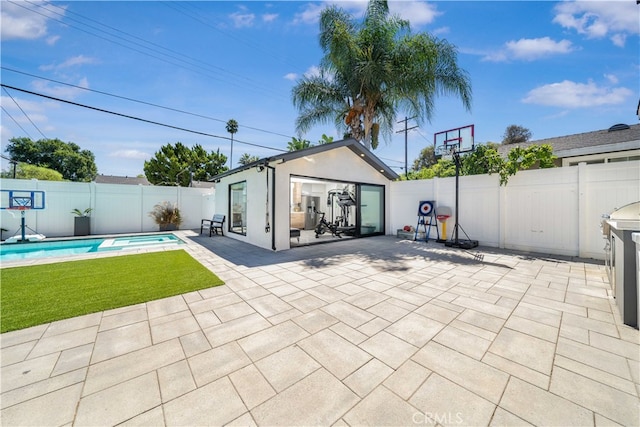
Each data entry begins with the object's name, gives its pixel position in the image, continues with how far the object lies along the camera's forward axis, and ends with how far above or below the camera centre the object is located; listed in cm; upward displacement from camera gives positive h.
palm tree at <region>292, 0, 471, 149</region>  797 +525
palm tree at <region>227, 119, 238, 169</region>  2851 +1077
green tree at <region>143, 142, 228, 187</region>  2228 +480
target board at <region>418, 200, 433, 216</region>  792 +17
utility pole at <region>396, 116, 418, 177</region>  1516 +535
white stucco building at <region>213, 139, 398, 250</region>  657 +70
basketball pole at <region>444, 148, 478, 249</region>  670 -84
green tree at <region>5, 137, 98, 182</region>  3050 +787
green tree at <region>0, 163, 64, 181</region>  2327 +410
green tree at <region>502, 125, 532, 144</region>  2170 +747
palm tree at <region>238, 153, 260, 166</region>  2737 +656
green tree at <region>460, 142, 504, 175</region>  679 +162
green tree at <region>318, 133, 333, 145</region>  1478 +471
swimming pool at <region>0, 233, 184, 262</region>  644 -105
